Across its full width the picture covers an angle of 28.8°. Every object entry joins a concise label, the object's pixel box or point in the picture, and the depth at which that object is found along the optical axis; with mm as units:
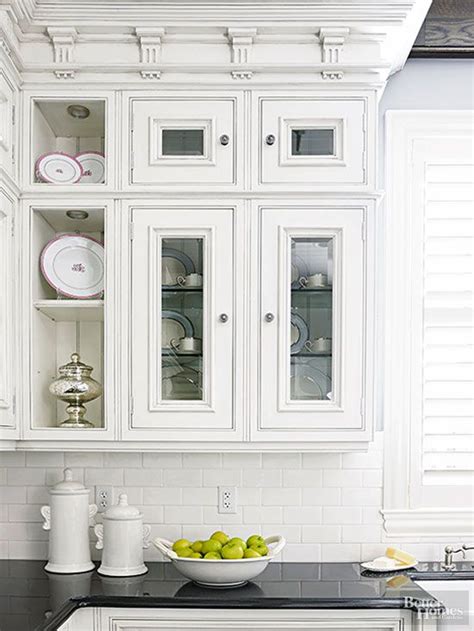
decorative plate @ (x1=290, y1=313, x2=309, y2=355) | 3094
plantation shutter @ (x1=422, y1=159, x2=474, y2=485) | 3414
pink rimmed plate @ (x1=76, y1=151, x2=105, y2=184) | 3223
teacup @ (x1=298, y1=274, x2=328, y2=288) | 3104
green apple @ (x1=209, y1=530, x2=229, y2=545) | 2984
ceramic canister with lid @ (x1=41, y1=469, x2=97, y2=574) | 3115
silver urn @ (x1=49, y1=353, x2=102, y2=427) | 3123
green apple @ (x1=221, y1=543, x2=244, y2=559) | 2893
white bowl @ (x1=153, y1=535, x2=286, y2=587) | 2879
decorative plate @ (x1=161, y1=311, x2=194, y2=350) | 3096
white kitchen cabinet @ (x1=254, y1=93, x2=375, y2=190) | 3090
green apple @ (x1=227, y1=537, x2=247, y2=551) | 2938
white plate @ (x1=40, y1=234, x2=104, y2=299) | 3162
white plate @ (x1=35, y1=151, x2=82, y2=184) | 3109
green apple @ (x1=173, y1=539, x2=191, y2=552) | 2973
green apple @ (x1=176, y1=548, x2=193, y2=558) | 2949
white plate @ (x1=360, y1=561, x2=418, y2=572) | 3131
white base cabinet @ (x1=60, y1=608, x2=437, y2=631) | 2799
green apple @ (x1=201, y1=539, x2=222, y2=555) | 2939
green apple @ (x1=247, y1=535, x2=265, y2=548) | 2977
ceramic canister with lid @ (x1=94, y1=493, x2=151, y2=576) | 3066
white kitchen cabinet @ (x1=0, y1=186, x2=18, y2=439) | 2912
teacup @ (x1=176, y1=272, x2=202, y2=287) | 3105
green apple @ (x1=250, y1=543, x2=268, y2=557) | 2938
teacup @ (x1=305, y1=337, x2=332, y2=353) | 3094
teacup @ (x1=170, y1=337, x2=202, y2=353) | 3094
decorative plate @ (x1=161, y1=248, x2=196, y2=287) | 3107
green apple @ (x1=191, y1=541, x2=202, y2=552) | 2965
